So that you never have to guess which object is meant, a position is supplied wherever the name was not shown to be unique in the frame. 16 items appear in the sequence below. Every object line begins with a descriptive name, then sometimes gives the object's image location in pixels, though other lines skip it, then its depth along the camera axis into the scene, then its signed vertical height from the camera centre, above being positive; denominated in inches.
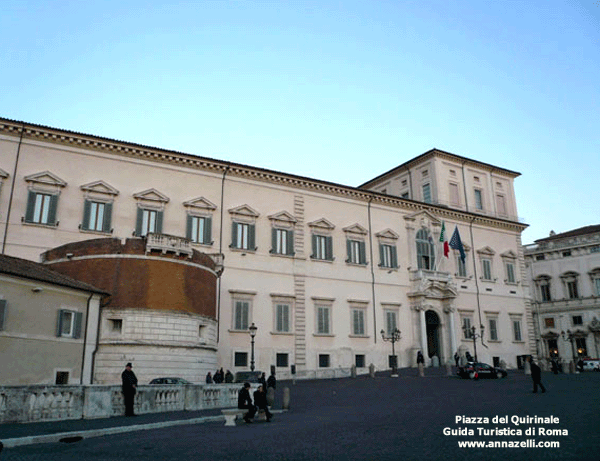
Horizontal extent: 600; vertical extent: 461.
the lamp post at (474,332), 1667.6 +114.0
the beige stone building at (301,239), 1218.0 +339.6
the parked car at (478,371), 1330.0 -4.1
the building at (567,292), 2361.0 +333.9
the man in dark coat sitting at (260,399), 658.8 -32.7
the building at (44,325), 815.1 +75.7
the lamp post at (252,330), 1187.9 +87.8
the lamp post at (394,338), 1529.3 +89.5
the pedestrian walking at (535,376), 904.3 -11.6
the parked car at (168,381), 887.7 -14.1
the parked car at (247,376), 1045.7 -9.3
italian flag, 1710.1 +395.7
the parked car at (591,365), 1786.0 +10.7
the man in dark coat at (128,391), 647.8 -21.5
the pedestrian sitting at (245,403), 638.5 -37.3
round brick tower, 979.3 +125.7
